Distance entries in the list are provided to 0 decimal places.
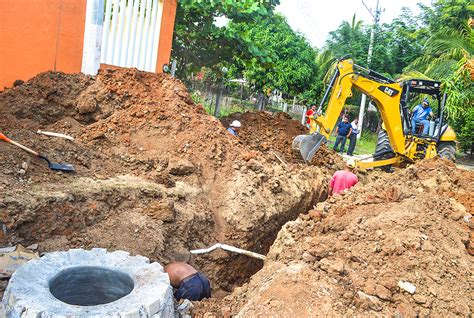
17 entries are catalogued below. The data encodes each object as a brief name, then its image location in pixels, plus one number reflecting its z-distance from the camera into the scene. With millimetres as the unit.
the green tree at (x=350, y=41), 26436
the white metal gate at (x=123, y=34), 8695
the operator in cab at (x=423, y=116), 11414
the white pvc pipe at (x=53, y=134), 6730
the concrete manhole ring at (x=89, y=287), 3057
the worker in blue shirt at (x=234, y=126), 11173
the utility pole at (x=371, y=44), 23600
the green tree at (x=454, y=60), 14953
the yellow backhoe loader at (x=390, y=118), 10211
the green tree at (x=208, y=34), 12602
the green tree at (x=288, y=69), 22167
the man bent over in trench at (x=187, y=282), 4496
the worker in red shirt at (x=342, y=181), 8453
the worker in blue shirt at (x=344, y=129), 17516
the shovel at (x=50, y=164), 5574
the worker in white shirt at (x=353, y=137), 17750
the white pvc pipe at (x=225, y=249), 6066
